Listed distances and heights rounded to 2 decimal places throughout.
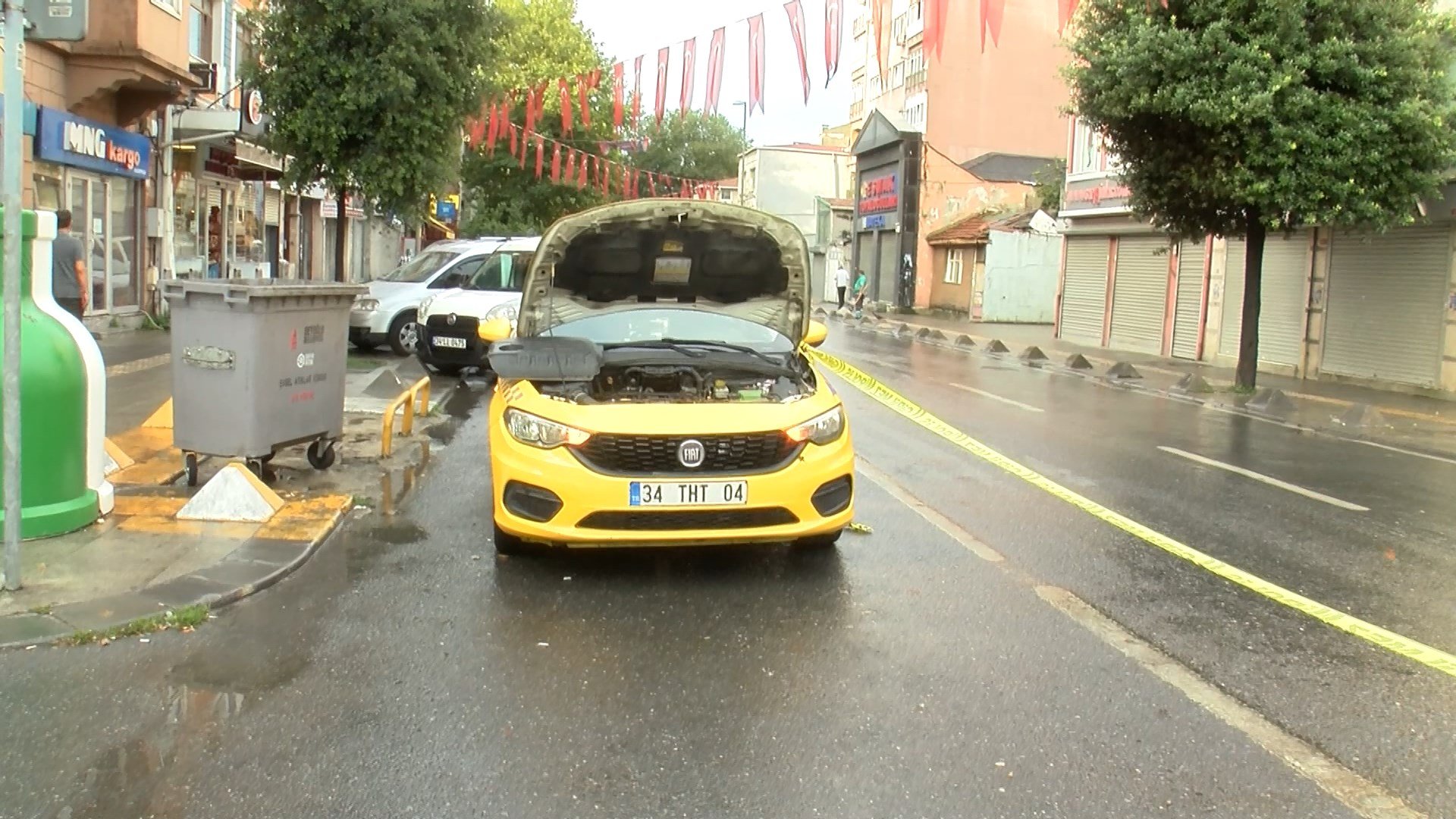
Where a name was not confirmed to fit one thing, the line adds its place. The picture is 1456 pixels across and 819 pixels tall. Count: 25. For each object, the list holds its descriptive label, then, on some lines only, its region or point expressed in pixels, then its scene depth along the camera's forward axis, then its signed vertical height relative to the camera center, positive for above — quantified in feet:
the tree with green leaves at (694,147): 211.82 +30.58
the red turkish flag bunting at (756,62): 56.13 +11.23
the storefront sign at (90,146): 55.52 +6.26
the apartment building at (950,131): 150.30 +23.54
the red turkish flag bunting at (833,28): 51.26 +11.78
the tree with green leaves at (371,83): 52.75 +8.92
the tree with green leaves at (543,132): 137.39 +18.17
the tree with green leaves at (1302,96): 49.78 +9.59
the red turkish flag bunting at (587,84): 74.74 +13.14
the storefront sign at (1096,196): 88.94 +9.28
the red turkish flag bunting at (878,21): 58.63 +16.82
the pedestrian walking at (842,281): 139.64 +2.93
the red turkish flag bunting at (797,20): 52.47 +12.37
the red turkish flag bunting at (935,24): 45.65 +10.98
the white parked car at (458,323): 50.11 -1.43
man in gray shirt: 37.14 +0.02
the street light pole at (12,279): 17.07 -0.16
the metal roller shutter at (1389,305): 59.98 +1.34
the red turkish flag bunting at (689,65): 63.61 +12.34
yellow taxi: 19.03 -1.68
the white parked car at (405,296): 57.98 -0.47
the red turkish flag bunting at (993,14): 45.39 +11.33
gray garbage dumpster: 24.49 -1.80
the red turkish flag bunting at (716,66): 60.23 +11.78
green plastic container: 19.90 -2.50
